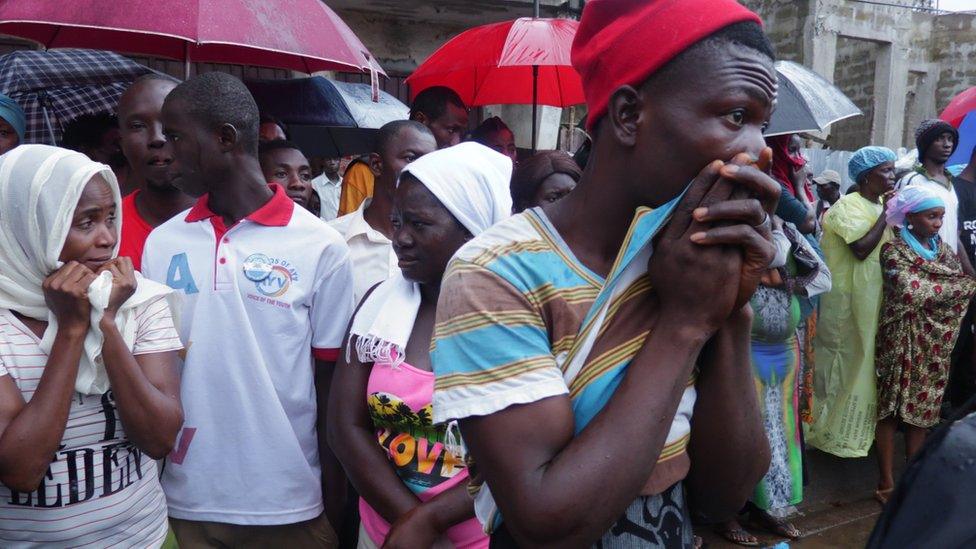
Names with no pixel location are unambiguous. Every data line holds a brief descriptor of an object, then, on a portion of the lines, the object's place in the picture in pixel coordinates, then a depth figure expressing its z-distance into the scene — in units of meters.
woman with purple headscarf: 4.95
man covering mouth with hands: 1.10
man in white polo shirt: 2.40
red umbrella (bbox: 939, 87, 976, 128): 7.49
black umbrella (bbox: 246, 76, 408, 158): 4.99
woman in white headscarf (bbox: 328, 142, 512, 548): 2.08
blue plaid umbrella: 4.38
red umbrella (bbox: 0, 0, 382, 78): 2.96
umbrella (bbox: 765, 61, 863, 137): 4.02
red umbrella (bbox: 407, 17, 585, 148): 4.99
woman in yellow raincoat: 5.07
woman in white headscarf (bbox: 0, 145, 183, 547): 1.92
